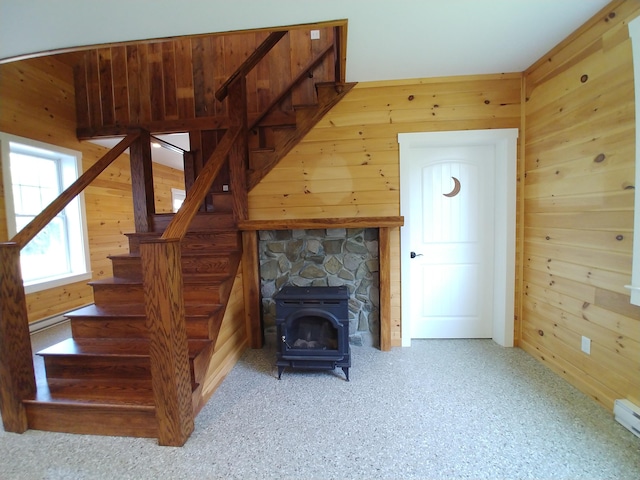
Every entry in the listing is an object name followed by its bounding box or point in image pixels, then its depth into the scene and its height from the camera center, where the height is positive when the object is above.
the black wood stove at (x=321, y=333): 2.06 -0.88
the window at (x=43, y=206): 2.82 +0.29
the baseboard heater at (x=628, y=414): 1.46 -1.16
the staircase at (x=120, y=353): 1.57 -0.84
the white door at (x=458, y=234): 2.37 -0.13
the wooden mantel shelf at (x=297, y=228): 2.31 -0.29
